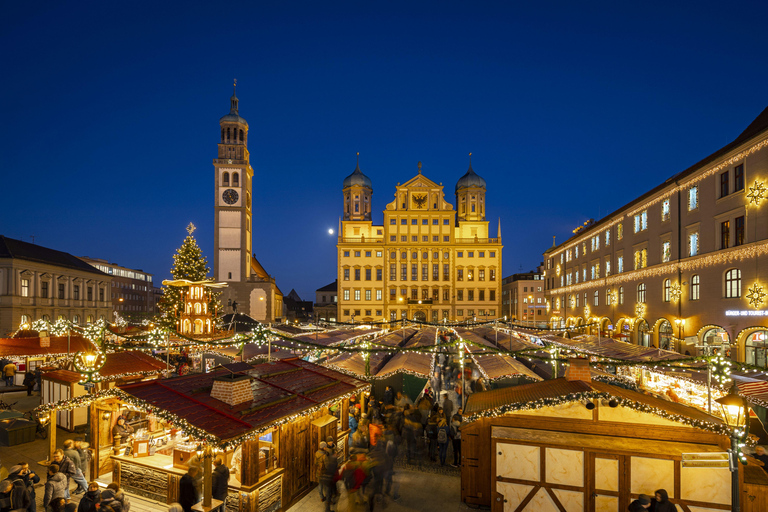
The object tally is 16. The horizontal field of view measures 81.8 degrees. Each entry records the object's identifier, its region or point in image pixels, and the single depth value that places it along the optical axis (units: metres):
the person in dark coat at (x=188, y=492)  8.49
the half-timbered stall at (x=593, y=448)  7.71
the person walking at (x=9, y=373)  22.30
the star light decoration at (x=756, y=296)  20.35
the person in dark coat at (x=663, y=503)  7.19
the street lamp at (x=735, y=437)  6.18
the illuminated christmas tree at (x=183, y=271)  38.56
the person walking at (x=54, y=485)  8.79
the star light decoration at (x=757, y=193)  20.58
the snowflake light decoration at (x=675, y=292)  27.59
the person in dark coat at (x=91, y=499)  7.53
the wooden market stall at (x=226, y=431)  8.37
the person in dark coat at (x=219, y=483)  8.34
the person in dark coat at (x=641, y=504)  7.14
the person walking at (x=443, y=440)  12.02
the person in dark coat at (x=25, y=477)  8.24
